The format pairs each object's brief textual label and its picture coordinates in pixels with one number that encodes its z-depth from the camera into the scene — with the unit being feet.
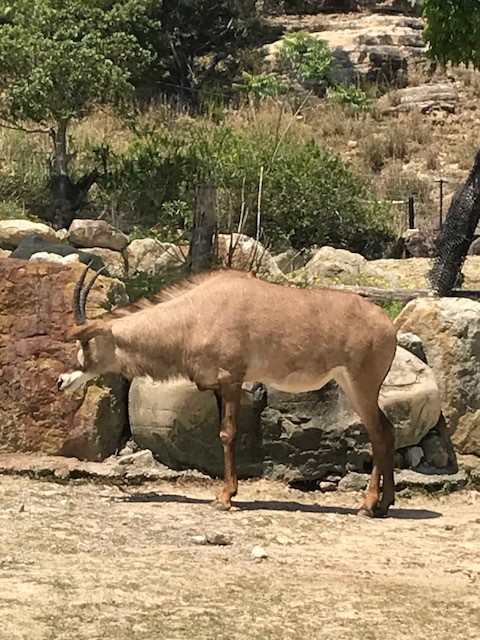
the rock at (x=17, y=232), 64.44
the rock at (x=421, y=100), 125.80
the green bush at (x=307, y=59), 128.36
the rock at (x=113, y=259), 58.65
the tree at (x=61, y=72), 80.84
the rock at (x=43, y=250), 47.88
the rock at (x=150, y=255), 59.47
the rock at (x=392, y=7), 145.38
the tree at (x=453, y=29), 52.37
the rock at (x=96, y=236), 69.51
